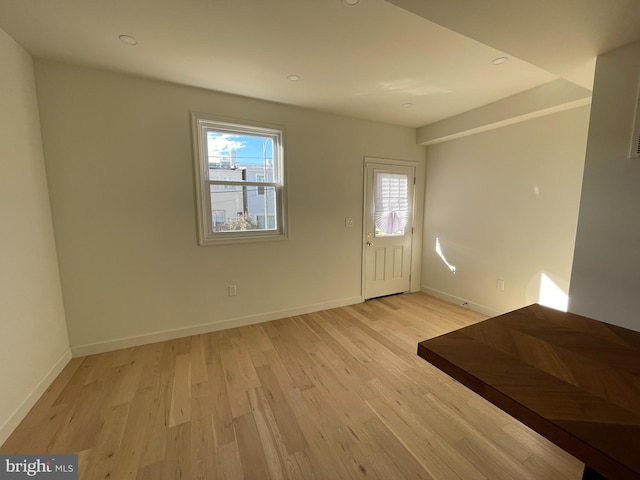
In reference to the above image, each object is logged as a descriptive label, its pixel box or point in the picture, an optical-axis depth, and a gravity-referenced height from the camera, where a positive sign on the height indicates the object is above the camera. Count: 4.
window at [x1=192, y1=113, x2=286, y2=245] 2.67 +0.27
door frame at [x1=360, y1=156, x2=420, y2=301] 3.50 +0.28
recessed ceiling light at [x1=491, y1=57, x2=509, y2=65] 2.00 +1.13
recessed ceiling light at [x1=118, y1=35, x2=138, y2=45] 1.75 +1.13
